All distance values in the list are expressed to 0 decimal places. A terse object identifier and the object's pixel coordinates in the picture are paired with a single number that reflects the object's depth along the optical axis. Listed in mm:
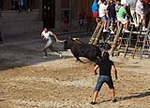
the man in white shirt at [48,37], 21019
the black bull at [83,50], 19234
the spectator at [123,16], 22281
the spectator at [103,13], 22984
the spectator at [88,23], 34469
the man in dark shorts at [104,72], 12734
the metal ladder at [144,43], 21803
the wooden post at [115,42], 22208
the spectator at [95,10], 23875
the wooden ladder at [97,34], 23516
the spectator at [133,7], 23084
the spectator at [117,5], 23528
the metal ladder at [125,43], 22239
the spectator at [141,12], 22266
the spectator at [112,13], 22844
